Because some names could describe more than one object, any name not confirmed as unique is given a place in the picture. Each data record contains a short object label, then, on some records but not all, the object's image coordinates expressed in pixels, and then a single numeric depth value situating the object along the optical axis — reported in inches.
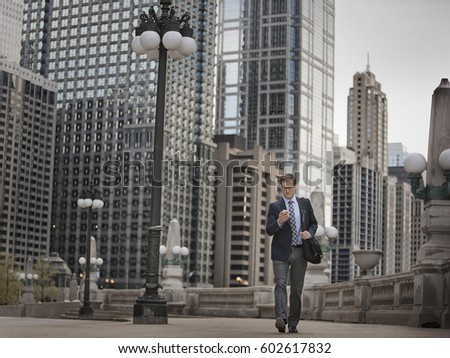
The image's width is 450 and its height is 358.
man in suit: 416.2
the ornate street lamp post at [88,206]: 1174.3
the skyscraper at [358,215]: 6983.3
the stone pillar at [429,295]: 564.1
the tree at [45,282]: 4247.0
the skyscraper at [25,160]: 6299.2
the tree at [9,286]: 3730.3
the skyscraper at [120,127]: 6328.7
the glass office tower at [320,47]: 7007.9
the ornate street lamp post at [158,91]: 578.6
